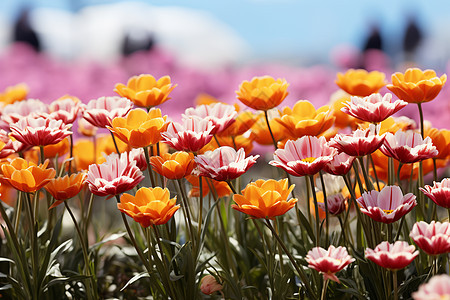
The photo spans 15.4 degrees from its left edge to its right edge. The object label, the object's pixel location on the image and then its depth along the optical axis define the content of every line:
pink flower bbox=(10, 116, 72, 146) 1.86
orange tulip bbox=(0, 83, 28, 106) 2.22
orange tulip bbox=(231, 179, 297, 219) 1.75
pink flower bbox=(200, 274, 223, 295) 1.86
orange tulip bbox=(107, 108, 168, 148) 1.83
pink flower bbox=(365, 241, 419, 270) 1.67
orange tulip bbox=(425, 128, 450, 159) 1.93
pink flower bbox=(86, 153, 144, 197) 1.78
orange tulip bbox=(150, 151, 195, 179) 1.80
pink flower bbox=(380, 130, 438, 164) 1.79
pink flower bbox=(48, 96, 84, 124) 1.97
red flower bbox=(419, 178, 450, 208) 1.74
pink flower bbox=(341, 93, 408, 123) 1.81
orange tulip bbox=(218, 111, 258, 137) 1.99
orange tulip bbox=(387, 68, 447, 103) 1.87
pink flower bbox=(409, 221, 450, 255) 1.68
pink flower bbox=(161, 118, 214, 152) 1.82
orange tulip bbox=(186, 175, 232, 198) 1.95
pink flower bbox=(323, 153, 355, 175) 1.81
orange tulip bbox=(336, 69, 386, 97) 2.02
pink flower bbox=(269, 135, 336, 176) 1.77
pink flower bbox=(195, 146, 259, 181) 1.78
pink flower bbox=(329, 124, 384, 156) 1.76
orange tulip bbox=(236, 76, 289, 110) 1.93
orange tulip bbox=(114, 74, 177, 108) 1.94
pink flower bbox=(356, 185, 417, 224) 1.73
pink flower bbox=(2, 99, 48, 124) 2.06
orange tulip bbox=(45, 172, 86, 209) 1.84
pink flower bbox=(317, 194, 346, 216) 1.90
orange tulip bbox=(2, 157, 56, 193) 1.81
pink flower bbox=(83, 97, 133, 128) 1.91
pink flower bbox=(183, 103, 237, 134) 1.90
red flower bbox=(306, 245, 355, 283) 1.69
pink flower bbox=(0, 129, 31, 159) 1.96
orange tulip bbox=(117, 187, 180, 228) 1.76
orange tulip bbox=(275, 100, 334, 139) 1.88
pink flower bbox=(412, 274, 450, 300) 1.57
